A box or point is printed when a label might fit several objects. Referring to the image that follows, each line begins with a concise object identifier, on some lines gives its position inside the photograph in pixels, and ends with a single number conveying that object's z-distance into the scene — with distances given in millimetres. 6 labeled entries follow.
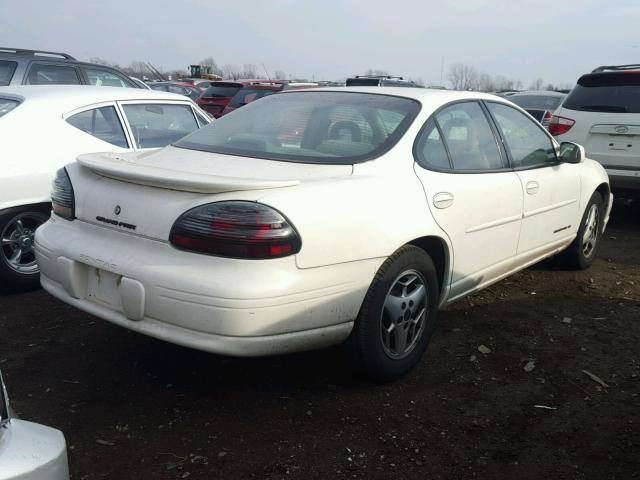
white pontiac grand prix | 2512
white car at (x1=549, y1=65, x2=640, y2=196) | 6238
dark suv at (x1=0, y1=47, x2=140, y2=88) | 6910
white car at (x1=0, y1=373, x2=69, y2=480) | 1400
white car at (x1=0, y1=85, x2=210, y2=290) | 4156
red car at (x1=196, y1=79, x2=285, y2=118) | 13487
